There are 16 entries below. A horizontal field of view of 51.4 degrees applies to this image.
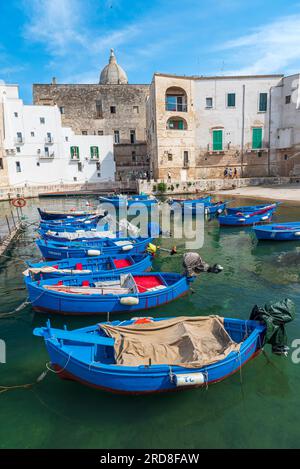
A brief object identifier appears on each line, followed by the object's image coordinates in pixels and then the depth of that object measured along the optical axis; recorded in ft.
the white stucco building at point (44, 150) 148.66
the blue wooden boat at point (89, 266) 39.86
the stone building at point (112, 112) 181.57
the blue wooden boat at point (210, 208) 93.30
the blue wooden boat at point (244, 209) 82.98
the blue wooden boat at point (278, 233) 62.90
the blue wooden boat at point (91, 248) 50.47
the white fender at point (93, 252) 48.47
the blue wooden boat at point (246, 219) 78.89
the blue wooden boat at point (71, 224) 68.69
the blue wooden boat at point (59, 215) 84.69
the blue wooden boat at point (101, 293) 34.19
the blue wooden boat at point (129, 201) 114.83
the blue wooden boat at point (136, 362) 21.72
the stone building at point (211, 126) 141.38
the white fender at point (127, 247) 50.72
